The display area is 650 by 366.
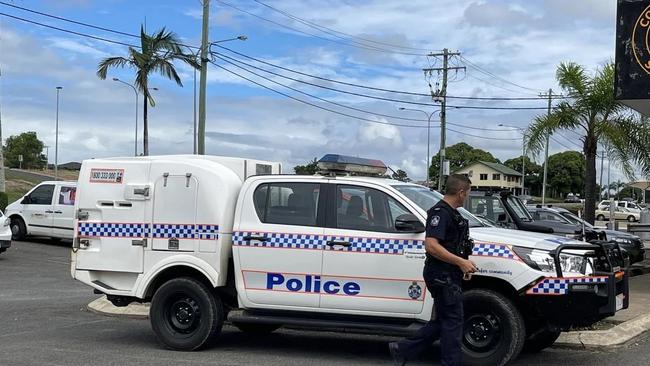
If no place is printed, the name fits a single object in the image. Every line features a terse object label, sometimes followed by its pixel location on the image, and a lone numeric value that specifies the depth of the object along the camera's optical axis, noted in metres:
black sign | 12.20
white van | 19.73
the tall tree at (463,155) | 110.62
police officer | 6.02
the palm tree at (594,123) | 17.42
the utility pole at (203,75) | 21.67
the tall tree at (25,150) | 107.62
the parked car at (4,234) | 16.50
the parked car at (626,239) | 17.02
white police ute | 6.71
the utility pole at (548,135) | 18.40
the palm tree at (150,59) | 25.34
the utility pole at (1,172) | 25.95
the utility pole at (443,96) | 41.03
